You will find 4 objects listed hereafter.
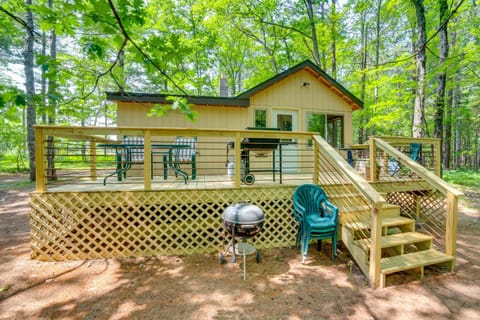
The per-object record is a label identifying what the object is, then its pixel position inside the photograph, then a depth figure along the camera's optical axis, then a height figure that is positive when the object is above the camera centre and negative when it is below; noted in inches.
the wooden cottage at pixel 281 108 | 232.5 +56.5
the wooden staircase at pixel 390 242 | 112.2 -50.6
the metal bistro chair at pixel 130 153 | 164.6 +2.4
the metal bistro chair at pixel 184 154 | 170.6 +1.2
